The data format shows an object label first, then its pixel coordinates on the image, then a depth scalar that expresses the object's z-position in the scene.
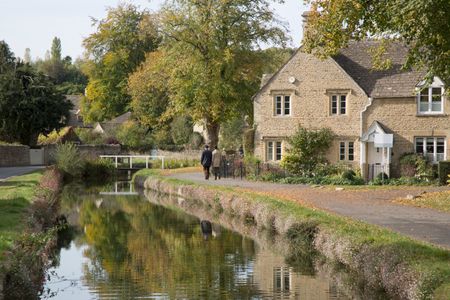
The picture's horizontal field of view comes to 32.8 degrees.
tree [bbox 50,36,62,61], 176.02
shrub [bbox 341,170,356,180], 38.53
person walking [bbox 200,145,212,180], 41.53
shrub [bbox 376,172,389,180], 39.00
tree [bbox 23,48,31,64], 180.38
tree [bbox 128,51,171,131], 59.28
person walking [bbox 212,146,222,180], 42.03
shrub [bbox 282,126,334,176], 41.41
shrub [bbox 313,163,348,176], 41.03
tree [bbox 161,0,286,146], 49.56
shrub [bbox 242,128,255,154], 45.03
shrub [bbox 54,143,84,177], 50.34
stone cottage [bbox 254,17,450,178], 40.97
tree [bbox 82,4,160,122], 83.50
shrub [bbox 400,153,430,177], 39.44
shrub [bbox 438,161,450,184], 37.22
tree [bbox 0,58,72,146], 58.94
